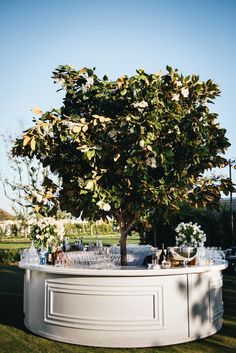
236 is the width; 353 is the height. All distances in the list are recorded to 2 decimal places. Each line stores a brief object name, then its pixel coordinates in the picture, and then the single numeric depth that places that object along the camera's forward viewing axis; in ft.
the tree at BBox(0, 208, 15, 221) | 179.95
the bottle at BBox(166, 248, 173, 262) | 20.24
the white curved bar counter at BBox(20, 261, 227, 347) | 17.83
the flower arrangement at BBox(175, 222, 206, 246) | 23.20
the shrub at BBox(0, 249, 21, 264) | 62.49
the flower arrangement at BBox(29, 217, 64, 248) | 21.31
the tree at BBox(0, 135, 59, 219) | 79.57
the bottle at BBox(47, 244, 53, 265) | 21.02
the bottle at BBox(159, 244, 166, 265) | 20.18
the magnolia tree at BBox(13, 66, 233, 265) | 18.16
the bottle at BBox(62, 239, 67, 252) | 25.93
